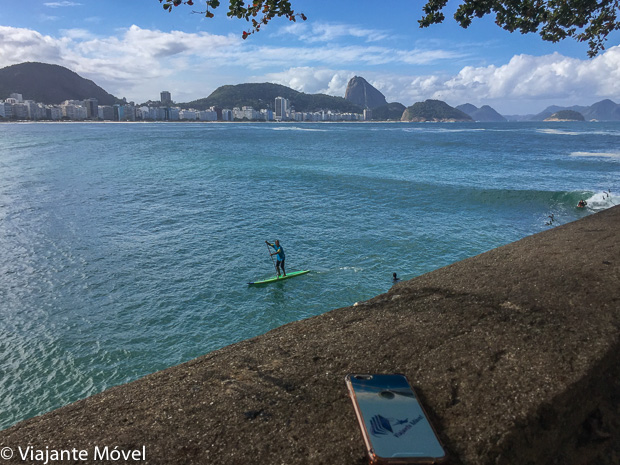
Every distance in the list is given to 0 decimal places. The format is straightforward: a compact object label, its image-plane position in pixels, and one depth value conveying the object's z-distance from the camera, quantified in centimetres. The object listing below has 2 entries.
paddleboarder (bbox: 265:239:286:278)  1917
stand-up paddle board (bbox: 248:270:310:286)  1863
